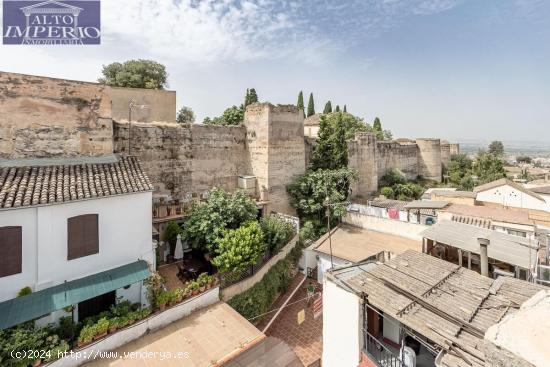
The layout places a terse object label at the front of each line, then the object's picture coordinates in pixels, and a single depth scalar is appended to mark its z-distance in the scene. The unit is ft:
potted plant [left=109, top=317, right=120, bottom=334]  25.85
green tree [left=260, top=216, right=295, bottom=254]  44.35
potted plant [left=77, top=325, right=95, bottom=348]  24.25
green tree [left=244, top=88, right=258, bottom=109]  102.72
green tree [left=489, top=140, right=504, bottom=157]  219.12
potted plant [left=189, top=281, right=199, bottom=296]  31.68
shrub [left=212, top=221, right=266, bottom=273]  35.50
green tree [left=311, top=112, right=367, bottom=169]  68.49
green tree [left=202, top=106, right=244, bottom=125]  88.17
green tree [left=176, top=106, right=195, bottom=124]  98.43
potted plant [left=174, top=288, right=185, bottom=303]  30.35
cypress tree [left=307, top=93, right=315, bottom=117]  165.48
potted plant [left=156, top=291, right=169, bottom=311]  29.04
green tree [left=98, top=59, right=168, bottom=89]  90.58
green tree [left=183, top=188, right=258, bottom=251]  38.91
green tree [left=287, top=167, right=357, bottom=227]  59.06
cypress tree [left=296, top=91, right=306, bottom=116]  154.82
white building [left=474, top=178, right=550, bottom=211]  61.41
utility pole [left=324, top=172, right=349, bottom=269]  55.28
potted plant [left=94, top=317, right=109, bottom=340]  25.11
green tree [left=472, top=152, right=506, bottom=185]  112.57
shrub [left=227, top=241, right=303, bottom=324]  37.18
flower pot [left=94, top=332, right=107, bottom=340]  25.00
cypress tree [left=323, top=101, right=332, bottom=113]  167.22
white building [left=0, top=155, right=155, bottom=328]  25.09
